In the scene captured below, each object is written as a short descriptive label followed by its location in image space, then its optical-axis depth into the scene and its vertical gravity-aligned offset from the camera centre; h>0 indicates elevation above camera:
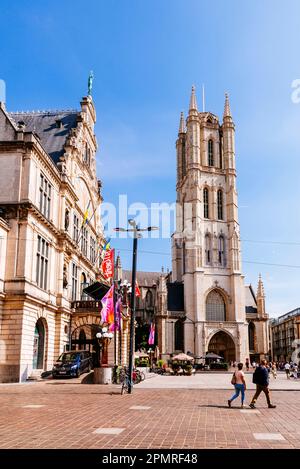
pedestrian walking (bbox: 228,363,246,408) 16.52 -1.40
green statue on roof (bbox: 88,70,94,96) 51.31 +26.63
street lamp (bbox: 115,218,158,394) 22.49 +3.40
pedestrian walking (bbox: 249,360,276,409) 16.31 -1.35
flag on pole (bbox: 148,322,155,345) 56.31 +0.24
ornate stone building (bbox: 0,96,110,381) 30.05 +7.36
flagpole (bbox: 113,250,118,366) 30.46 +2.74
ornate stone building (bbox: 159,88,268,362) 83.75 +14.06
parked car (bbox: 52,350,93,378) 30.75 -1.61
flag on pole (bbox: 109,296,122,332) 30.62 +1.59
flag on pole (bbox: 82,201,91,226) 44.52 +11.06
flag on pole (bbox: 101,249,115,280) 41.69 +6.39
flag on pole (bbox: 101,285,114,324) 28.66 +1.86
